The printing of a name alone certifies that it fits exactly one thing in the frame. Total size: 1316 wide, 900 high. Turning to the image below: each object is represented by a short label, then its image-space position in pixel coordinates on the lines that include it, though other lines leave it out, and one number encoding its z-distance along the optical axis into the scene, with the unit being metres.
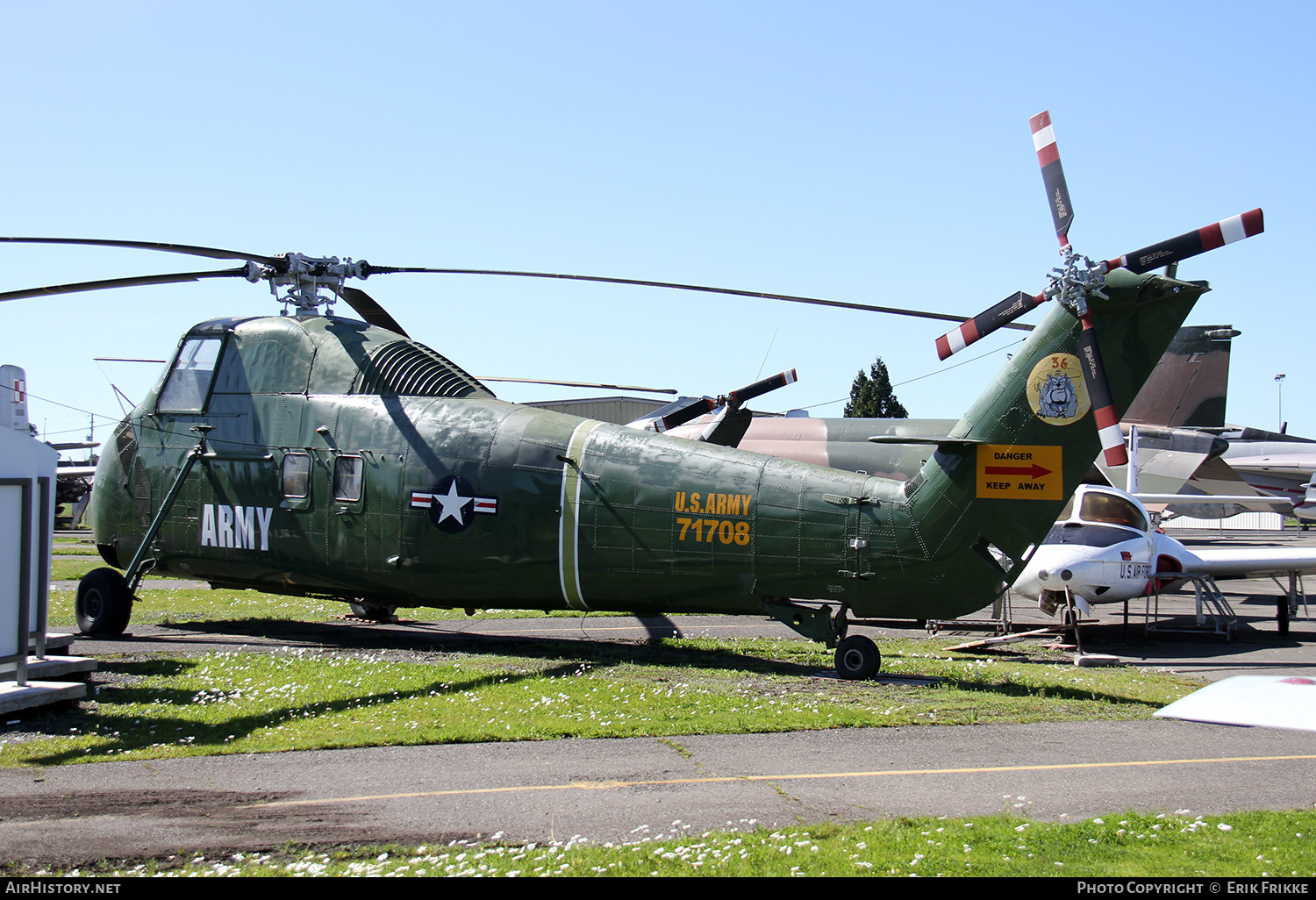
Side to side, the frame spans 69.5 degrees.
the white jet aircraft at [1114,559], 16.08
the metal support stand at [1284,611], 17.90
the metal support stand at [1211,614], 17.41
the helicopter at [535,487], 11.08
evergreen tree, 78.50
